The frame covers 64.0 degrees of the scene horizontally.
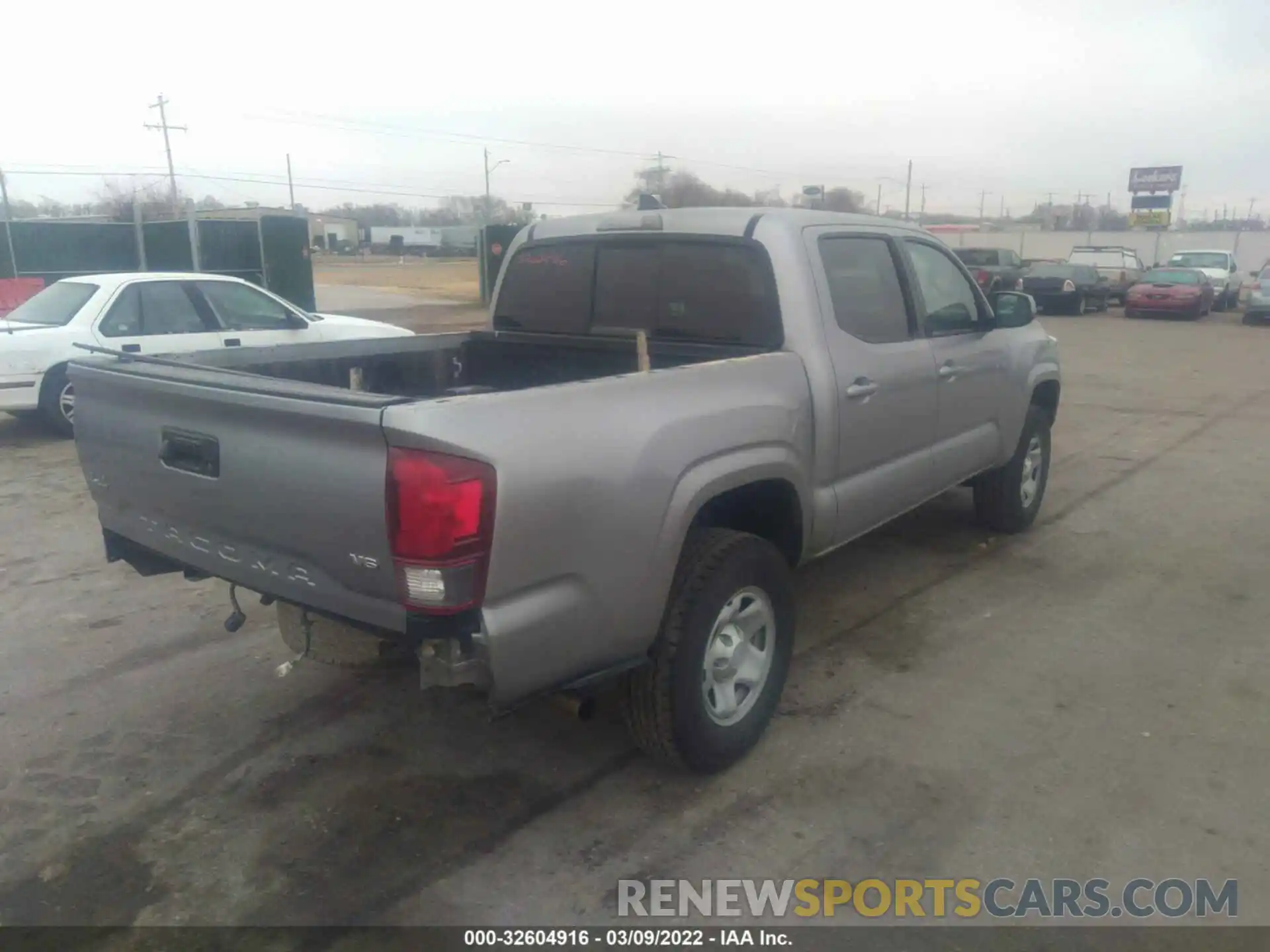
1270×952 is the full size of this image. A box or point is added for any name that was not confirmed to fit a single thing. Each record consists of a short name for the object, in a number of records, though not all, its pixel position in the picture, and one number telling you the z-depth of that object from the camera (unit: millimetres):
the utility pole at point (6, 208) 16266
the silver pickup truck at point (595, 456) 2738
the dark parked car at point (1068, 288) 26688
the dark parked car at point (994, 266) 27281
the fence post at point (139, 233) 17641
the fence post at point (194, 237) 17094
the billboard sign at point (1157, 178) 63594
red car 25125
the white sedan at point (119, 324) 8859
